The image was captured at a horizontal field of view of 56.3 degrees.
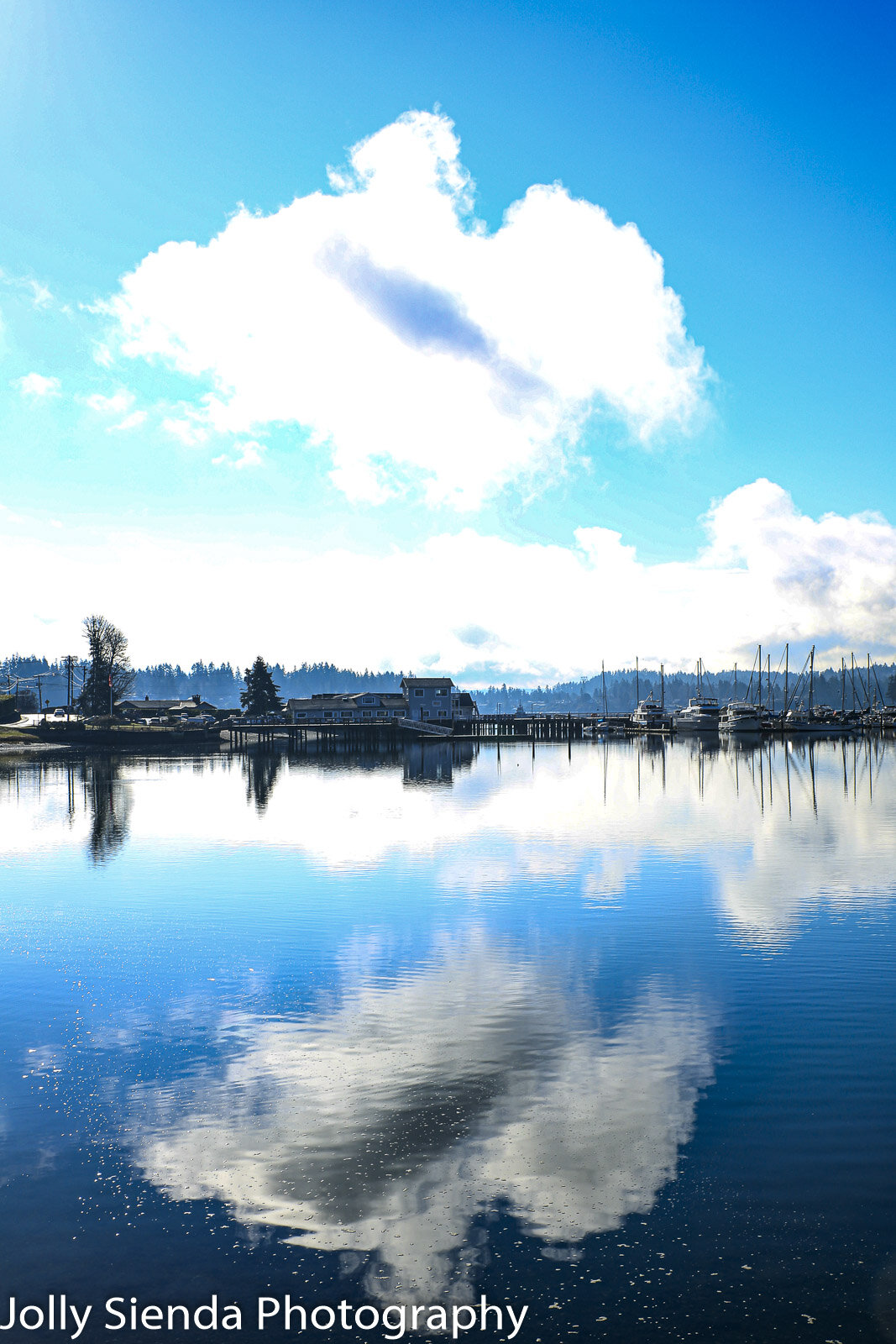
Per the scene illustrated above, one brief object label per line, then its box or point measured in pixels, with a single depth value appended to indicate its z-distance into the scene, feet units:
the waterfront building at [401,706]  515.09
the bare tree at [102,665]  490.90
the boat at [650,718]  536.42
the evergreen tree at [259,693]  560.20
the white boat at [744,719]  476.13
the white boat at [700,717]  501.97
